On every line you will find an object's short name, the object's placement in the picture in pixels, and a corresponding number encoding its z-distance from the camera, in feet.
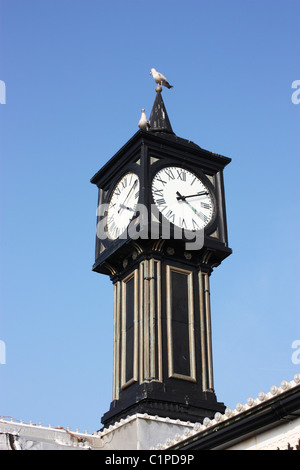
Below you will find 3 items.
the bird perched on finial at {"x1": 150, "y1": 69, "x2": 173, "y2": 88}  93.66
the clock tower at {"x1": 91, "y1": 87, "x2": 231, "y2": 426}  75.31
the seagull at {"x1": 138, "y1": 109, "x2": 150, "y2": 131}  84.17
